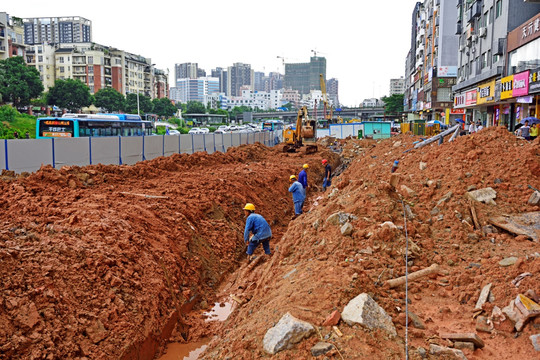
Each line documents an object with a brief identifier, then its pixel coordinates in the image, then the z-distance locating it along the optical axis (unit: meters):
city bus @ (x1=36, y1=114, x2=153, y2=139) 27.81
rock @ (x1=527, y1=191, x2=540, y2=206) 9.30
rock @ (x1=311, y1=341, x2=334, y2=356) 5.15
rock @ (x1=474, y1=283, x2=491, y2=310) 6.21
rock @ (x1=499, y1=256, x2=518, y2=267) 7.05
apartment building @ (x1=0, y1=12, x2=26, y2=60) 67.56
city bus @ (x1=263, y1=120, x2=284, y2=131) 84.03
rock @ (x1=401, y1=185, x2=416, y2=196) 10.55
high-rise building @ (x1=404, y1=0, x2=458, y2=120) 68.06
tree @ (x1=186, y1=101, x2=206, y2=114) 117.81
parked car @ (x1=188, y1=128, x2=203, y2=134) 59.98
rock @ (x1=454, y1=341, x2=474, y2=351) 5.36
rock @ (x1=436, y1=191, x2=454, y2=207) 9.63
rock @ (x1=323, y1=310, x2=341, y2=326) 5.58
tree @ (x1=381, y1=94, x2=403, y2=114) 117.55
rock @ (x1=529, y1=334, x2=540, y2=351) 5.17
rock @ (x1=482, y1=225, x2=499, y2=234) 8.54
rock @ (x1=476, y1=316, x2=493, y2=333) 5.75
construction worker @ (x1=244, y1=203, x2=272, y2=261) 10.80
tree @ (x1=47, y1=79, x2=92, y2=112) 69.25
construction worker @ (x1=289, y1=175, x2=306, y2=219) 14.67
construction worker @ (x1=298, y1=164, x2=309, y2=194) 17.03
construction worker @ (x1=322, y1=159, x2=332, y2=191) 19.71
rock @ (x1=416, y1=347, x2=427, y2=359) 5.21
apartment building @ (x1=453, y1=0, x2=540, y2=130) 28.48
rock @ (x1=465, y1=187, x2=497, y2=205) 9.62
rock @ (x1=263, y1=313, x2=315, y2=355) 5.34
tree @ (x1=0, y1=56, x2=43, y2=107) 57.75
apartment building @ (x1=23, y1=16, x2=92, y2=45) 179.00
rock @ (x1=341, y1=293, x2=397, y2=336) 5.57
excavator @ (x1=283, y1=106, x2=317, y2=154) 35.22
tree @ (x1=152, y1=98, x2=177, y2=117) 93.50
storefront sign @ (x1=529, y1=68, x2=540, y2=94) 24.80
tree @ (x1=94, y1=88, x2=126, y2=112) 78.38
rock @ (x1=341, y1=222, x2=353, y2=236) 8.39
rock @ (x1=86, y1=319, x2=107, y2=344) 7.00
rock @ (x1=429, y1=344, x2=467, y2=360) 5.23
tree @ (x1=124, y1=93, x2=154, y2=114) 83.50
